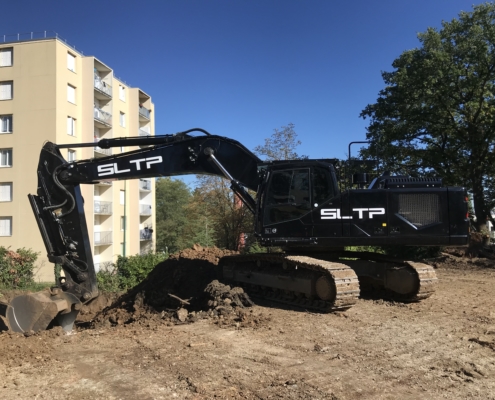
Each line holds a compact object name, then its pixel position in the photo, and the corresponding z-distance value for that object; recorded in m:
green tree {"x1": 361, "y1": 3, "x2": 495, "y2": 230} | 21.00
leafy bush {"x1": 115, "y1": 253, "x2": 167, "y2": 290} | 17.31
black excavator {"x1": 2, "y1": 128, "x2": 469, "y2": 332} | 7.91
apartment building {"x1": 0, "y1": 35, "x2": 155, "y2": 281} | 31.75
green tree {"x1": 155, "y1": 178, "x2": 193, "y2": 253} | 58.16
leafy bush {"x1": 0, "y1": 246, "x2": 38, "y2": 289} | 18.56
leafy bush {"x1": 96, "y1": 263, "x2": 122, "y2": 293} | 16.83
